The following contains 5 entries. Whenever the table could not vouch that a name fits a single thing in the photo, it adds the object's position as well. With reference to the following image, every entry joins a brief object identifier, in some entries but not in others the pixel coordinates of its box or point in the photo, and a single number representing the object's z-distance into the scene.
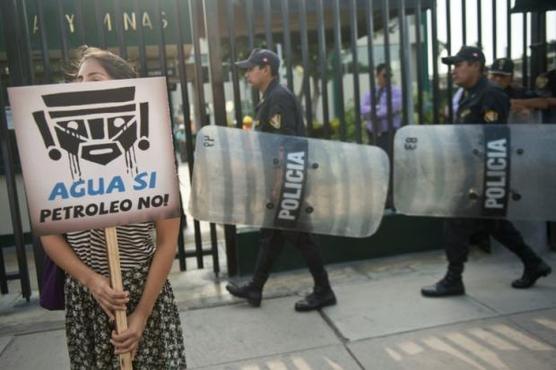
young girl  1.85
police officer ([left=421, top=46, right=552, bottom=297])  4.01
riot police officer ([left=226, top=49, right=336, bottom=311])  3.98
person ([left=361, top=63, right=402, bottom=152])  6.58
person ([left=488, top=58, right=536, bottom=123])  4.81
